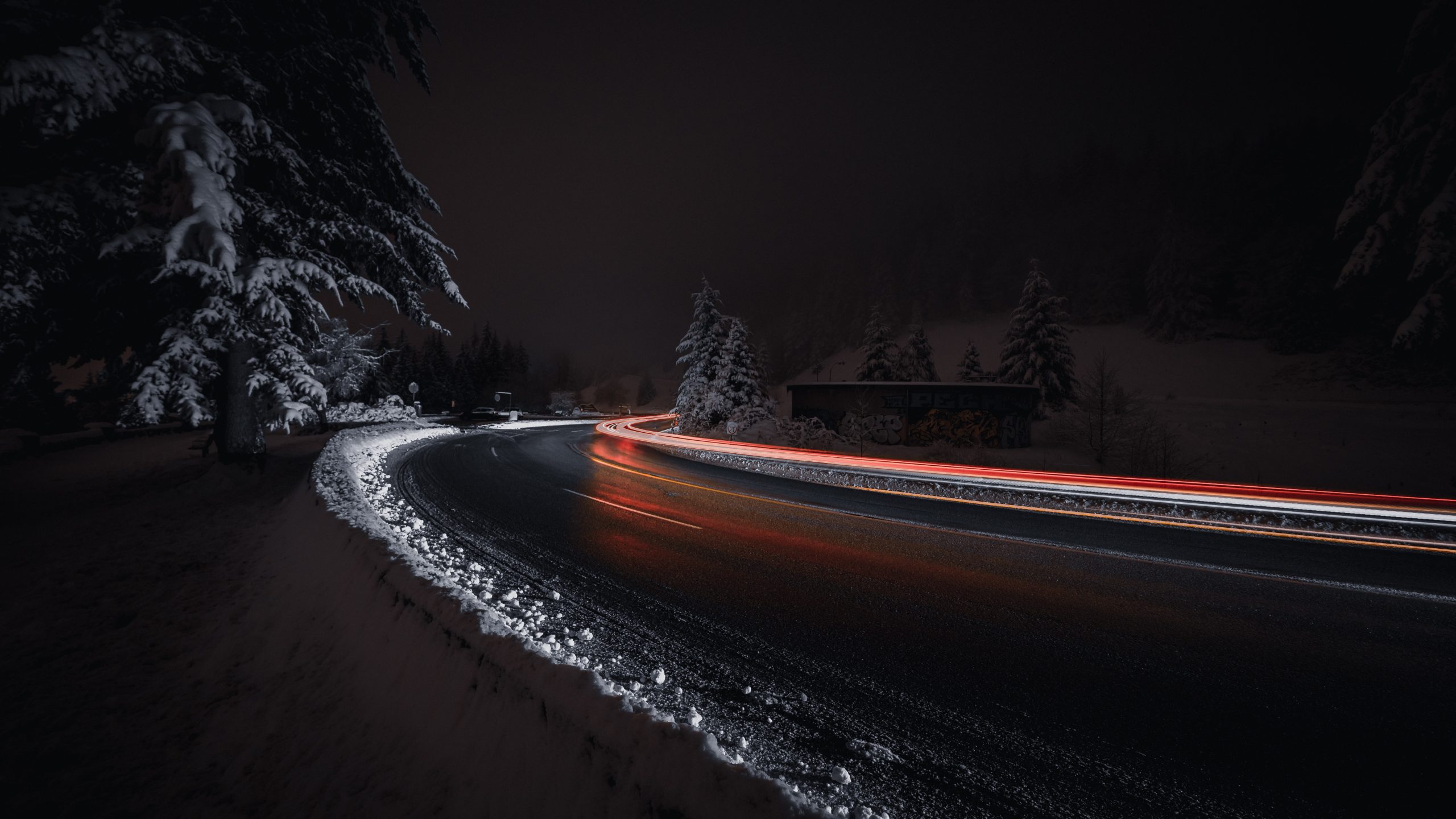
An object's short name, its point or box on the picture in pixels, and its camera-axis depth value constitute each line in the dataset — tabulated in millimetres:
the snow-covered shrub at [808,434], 26922
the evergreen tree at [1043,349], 34812
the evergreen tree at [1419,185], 9070
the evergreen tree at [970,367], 44188
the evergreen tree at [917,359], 47156
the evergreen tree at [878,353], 43188
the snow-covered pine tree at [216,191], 7441
